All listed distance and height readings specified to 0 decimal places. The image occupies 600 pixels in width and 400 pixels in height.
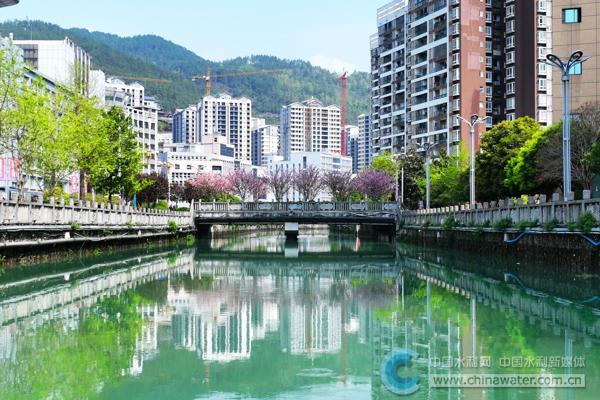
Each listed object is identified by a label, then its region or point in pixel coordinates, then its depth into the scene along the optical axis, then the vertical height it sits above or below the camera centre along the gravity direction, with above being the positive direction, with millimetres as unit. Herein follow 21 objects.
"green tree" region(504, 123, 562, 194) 48250 +2890
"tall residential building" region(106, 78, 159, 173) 148000 +17607
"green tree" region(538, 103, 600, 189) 46094 +3684
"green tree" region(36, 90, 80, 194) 41344 +3581
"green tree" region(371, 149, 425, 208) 86562 +4114
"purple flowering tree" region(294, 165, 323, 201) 109312 +3995
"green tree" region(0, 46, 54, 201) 39625 +4726
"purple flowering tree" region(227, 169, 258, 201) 112938 +4137
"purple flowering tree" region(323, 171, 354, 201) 108000 +3684
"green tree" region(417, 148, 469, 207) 67750 +2985
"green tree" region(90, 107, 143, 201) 54000 +3755
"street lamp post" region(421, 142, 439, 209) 62303 +2381
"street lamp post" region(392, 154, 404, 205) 80856 +2422
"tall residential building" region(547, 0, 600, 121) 57188 +13192
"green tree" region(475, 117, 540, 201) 56906 +4520
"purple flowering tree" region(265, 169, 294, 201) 110438 +4074
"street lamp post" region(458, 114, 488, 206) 49219 +2070
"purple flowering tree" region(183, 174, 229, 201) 106688 +3389
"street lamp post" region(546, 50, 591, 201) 29469 +3695
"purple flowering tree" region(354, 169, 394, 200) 97500 +3393
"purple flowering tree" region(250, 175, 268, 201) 113125 +3674
